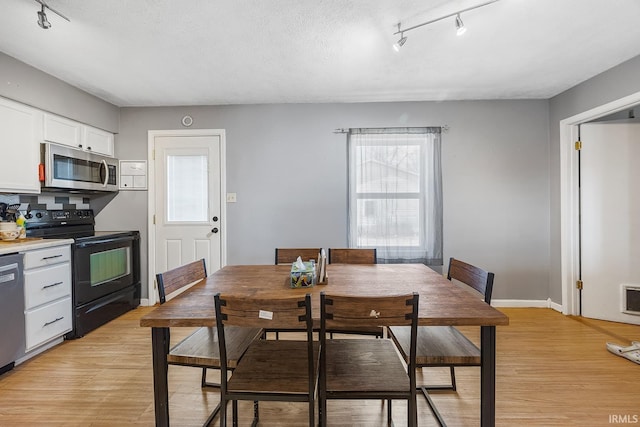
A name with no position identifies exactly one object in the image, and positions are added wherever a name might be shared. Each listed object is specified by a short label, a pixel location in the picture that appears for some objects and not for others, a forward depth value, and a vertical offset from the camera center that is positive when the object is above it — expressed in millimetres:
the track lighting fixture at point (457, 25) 1898 +1249
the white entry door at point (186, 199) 3709 +179
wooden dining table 1287 -427
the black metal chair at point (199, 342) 1513 -706
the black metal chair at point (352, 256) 2463 -354
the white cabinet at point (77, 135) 2883 +831
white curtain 3529 +246
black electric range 2836 -507
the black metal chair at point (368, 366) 1212 -726
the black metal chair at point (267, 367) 1217 -710
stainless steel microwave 2806 +463
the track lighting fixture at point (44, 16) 1825 +1221
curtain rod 3584 +979
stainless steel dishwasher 2155 -694
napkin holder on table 1744 -365
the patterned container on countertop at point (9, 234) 2494 -153
